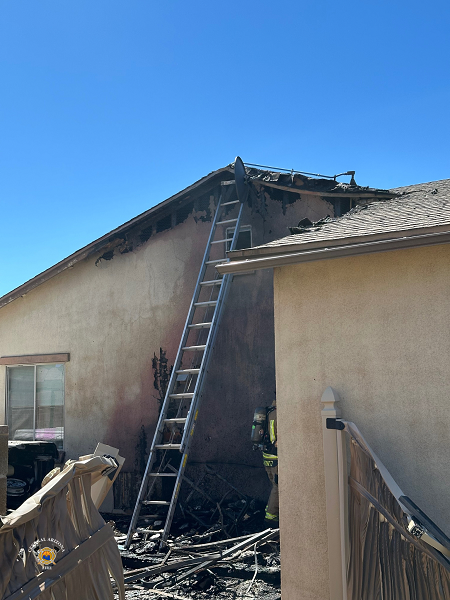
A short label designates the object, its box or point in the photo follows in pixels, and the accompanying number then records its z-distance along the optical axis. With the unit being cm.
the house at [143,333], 892
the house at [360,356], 472
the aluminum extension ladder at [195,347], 786
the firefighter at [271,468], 746
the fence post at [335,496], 459
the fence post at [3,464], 457
